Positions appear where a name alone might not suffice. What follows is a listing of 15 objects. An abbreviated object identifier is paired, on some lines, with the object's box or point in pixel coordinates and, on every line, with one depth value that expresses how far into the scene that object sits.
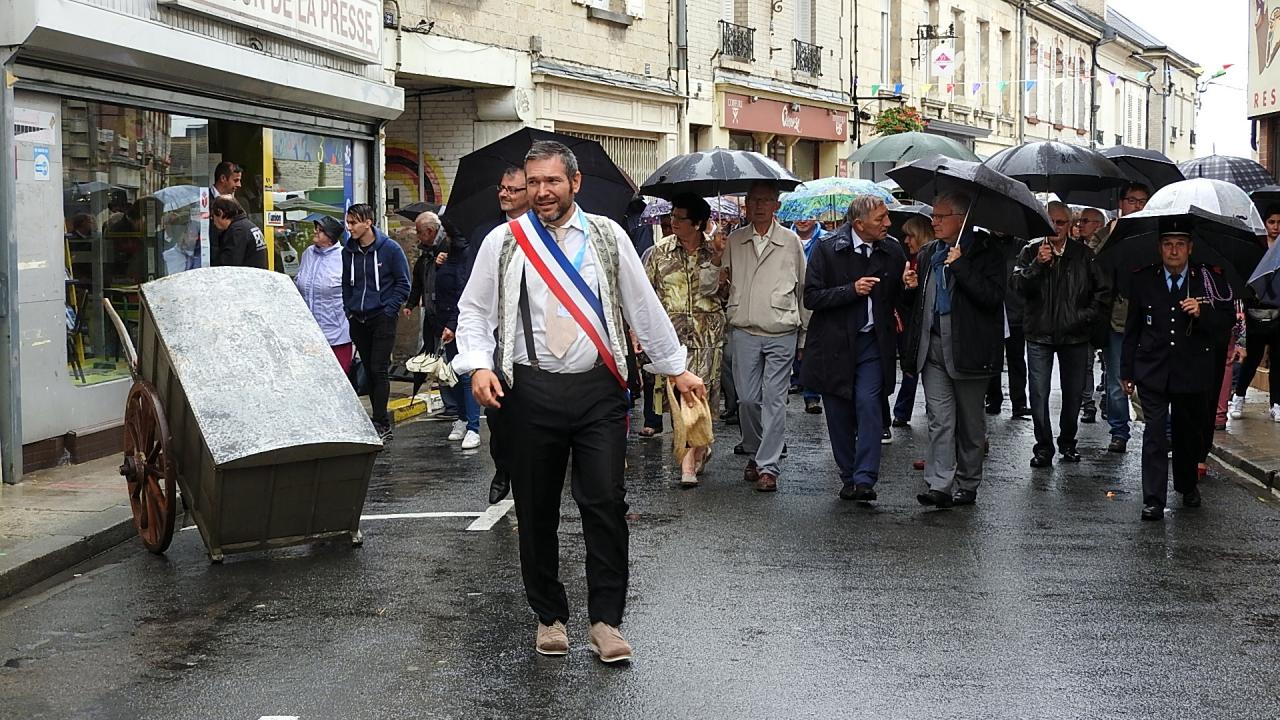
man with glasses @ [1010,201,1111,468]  10.69
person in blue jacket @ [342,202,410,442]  11.49
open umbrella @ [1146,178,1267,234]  8.81
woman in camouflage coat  10.08
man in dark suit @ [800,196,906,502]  9.00
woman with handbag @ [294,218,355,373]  11.84
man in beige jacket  9.41
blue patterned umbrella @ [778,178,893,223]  15.87
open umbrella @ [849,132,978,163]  20.36
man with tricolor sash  5.60
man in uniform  8.46
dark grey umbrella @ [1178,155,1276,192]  14.44
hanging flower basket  29.23
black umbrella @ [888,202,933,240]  14.50
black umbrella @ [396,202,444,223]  16.36
